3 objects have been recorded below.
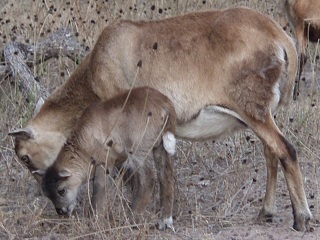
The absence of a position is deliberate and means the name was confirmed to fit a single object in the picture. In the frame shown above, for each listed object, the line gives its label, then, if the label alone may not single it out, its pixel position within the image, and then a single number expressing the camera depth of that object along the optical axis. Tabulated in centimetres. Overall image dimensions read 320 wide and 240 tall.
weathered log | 1917
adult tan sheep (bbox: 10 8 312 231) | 1437
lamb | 1415
